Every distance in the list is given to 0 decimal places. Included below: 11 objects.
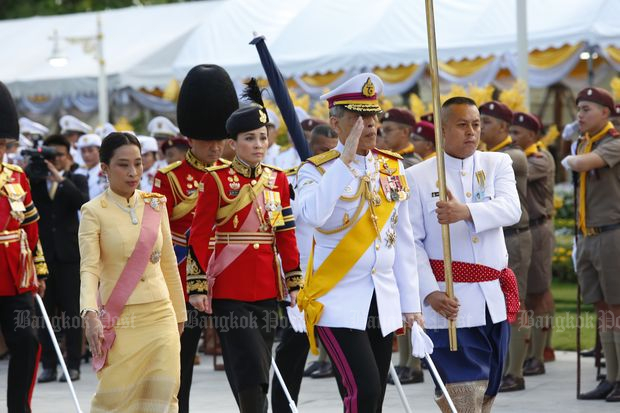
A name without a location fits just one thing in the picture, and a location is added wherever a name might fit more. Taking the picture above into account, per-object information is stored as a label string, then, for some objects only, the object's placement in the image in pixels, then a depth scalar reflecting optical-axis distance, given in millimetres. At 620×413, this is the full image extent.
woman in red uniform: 14648
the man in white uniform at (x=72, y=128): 31266
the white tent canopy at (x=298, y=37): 35906
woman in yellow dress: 14016
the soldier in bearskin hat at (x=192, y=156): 16234
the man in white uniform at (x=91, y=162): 26359
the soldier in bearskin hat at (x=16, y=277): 17500
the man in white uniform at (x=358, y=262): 13031
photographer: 23953
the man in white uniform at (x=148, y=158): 25922
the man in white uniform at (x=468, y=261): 14227
